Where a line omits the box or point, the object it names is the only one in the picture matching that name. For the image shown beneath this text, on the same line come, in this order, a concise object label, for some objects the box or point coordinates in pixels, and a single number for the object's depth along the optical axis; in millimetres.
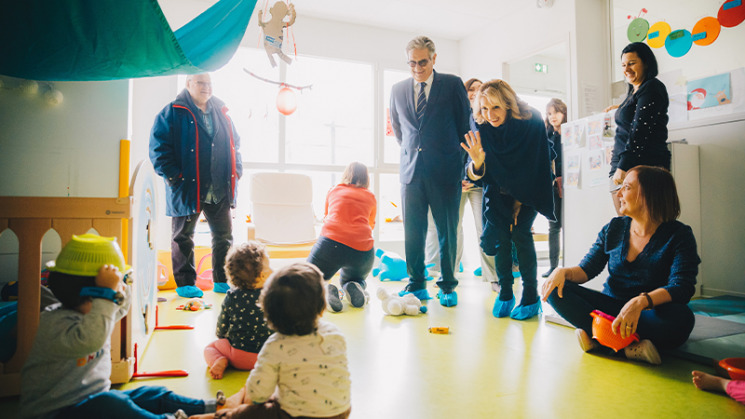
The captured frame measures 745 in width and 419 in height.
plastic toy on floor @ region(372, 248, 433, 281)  3525
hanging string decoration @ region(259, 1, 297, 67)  2045
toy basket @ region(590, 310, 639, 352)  1576
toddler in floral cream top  919
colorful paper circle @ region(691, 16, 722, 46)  3059
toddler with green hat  909
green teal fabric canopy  1279
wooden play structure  1271
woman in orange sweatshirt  2434
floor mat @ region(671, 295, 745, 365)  1614
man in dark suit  2527
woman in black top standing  2078
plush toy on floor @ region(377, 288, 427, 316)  2279
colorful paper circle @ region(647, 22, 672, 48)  3367
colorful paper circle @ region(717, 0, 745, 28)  2918
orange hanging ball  3873
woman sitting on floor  1501
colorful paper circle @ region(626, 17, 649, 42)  3540
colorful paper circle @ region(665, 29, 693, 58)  3223
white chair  3684
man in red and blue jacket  2686
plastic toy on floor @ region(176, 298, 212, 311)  2428
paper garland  2965
